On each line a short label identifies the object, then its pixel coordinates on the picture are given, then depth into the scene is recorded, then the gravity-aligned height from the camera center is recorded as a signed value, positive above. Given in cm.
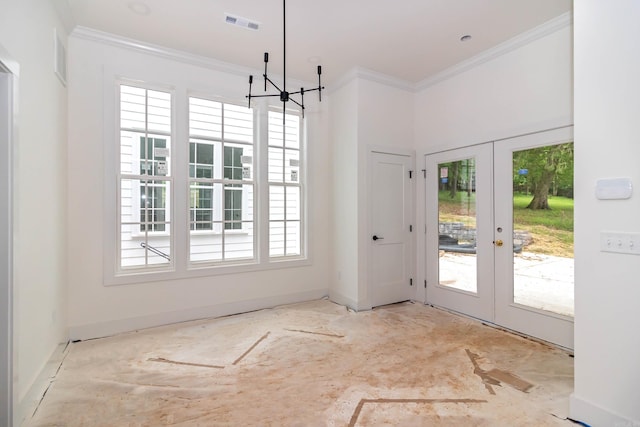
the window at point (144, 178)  354 +37
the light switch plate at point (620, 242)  177 -18
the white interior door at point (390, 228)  432 -24
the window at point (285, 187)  444 +34
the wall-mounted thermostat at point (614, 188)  179 +13
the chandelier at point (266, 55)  262 +132
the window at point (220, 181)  395 +38
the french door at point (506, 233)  313 -25
